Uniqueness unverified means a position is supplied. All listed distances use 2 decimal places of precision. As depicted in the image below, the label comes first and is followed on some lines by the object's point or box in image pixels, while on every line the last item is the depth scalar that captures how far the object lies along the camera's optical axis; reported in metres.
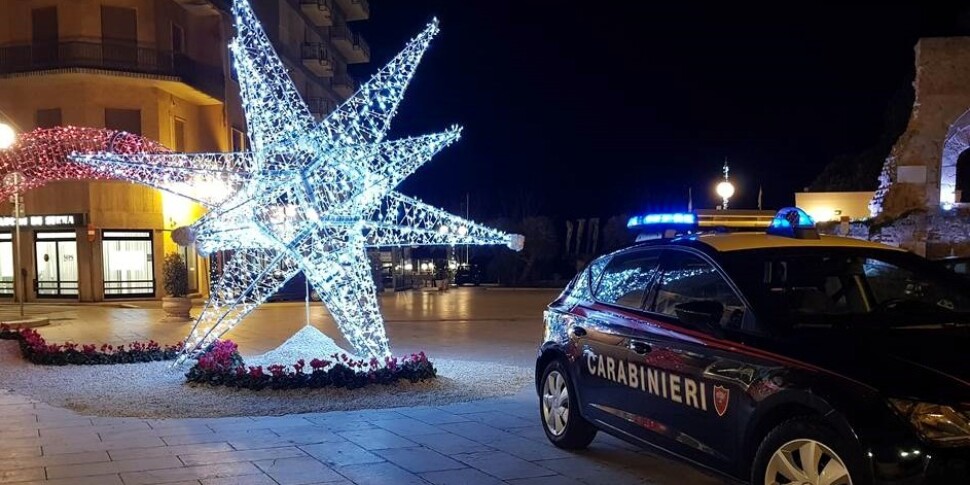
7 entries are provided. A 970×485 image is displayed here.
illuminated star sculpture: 10.05
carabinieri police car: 3.76
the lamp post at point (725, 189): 24.76
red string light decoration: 20.88
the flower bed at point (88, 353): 11.29
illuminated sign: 26.00
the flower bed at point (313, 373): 8.80
